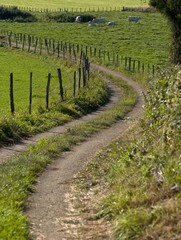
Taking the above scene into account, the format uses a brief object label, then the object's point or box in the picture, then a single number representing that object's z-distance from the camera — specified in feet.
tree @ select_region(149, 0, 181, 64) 111.14
